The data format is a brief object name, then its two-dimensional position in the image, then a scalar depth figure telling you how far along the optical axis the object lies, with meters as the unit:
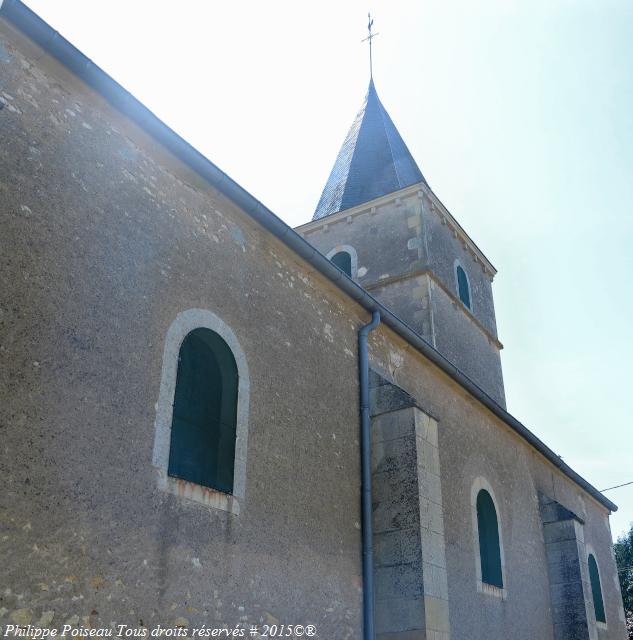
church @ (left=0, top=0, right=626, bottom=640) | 4.89
